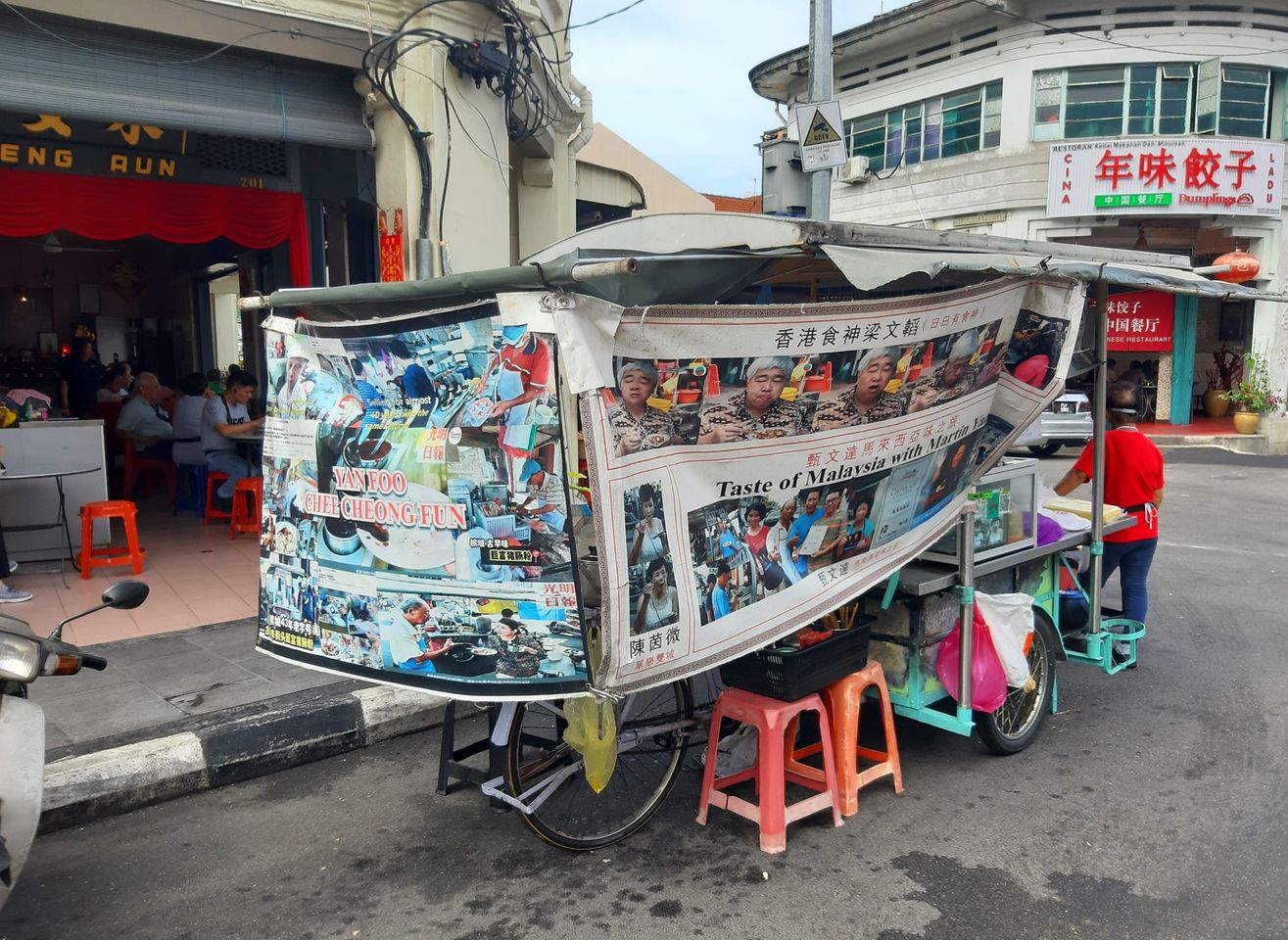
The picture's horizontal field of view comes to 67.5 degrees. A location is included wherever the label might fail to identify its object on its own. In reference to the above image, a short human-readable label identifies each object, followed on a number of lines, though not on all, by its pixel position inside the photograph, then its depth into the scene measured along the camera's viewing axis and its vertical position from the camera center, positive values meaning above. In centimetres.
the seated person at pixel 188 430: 959 -62
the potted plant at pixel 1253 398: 1814 -70
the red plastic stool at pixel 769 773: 357 -154
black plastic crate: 363 -117
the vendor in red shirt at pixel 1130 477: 532 -64
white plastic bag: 423 -118
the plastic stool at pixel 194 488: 988 -127
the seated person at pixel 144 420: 948 -52
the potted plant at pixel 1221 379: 2056 -40
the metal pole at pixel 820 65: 827 +258
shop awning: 1309 +252
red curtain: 742 +129
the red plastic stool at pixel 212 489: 919 -116
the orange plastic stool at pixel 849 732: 385 -147
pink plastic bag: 411 -132
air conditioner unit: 2147 +429
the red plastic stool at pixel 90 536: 729 -127
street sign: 782 +187
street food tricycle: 279 -36
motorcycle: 275 -110
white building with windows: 1777 +443
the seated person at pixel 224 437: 887 -64
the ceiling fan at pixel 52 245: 1136 +149
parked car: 1460 -102
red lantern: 593 +70
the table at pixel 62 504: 699 -105
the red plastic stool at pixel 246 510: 884 -132
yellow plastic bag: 319 -123
